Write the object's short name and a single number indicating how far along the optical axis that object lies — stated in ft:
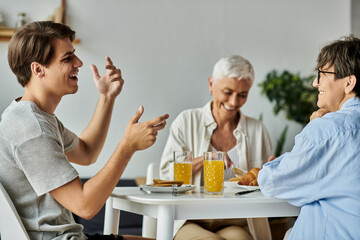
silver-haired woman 8.20
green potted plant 13.75
